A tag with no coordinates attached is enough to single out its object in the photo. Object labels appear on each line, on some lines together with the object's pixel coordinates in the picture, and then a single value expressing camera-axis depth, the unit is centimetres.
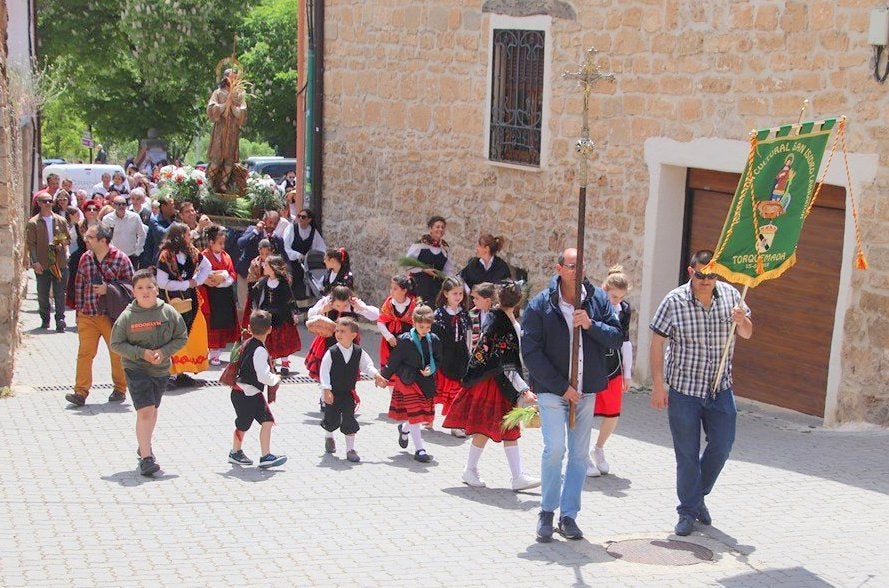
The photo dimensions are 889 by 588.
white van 3312
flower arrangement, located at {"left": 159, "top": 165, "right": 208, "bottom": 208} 1938
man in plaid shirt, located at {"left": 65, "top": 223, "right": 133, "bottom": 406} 1176
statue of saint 1975
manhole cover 763
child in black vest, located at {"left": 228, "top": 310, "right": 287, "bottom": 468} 958
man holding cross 785
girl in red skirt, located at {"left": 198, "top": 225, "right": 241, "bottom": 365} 1324
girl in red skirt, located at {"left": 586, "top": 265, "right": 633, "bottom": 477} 950
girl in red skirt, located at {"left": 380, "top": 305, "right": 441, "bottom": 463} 1008
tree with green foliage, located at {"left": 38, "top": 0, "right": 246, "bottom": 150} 3112
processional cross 766
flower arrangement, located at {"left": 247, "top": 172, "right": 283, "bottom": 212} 1916
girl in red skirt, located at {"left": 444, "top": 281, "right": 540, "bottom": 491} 912
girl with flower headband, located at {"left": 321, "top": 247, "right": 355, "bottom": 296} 1273
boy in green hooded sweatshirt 939
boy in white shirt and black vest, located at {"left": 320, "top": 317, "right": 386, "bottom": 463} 993
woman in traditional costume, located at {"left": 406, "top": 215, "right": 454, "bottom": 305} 1328
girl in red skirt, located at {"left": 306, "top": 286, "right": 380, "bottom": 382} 1109
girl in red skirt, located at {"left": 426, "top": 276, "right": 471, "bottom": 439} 1060
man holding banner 796
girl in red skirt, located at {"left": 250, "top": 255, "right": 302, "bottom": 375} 1267
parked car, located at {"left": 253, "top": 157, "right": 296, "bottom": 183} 3611
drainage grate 1252
